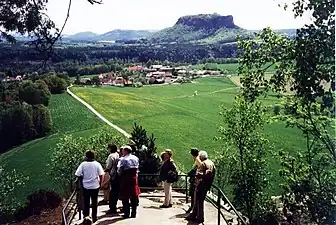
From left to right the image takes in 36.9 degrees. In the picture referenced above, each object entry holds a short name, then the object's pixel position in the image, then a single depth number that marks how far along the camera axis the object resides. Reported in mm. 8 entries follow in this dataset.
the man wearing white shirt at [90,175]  8539
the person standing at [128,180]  9016
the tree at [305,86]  7828
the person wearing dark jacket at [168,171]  9797
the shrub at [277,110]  13891
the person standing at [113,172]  9539
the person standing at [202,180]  8578
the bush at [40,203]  12555
